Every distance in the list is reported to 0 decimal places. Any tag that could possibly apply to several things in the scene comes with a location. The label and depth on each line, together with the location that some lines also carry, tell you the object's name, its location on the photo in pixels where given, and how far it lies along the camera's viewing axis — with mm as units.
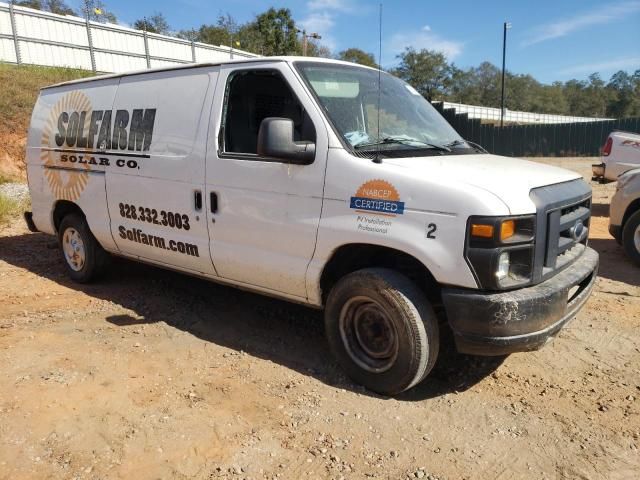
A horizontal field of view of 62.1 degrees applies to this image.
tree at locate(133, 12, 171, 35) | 46794
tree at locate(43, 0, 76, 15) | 45750
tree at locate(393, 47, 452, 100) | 57397
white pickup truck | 9820
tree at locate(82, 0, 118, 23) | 23009
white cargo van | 3049
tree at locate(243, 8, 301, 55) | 45250
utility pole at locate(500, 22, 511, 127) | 39219
